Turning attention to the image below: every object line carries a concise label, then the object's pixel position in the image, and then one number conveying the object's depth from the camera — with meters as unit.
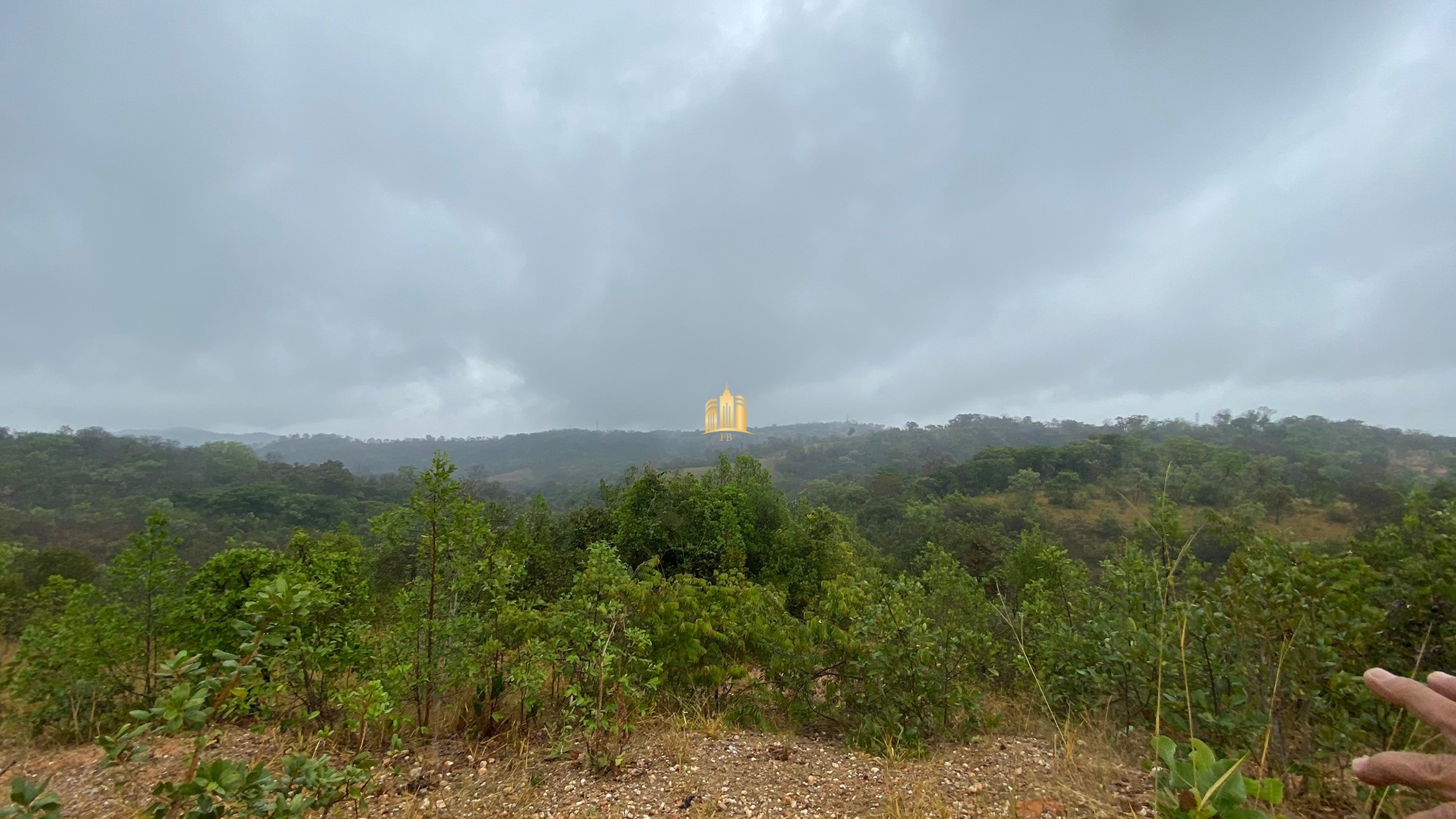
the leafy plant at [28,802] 1.19
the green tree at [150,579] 4.69
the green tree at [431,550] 3.98
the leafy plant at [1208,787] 1.16
